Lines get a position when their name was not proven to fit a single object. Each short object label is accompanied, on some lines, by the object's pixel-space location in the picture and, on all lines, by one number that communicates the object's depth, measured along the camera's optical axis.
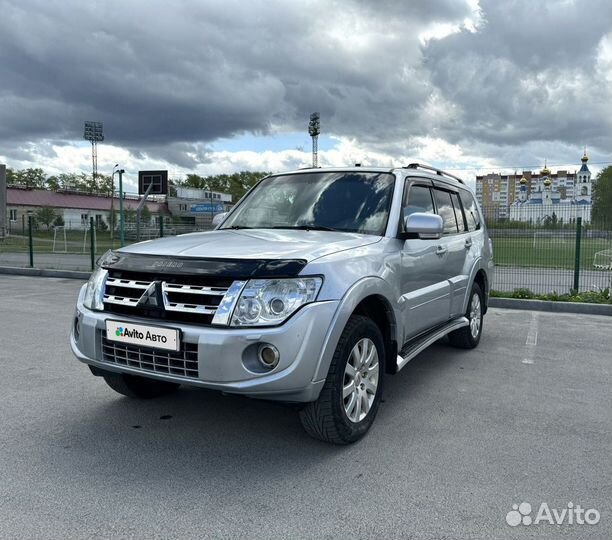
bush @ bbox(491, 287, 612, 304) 9.73
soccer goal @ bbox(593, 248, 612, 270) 11.50
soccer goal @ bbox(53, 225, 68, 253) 23.14
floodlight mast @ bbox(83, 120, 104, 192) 87.69
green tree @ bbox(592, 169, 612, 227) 97.00
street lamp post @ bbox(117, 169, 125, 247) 24.06
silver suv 3.04
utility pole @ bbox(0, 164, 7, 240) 50.91
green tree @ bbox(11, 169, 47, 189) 108.69
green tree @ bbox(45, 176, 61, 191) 111.00
